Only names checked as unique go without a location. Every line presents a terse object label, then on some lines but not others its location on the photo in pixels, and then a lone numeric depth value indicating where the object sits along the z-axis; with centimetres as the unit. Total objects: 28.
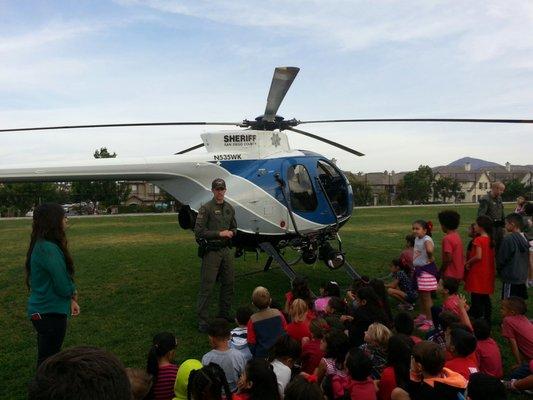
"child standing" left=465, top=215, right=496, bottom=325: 673
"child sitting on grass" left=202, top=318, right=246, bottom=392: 437
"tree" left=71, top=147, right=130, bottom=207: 4831
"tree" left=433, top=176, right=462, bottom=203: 8881
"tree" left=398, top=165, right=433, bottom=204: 8019
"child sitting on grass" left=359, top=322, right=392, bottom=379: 455
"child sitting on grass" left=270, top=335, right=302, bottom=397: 416
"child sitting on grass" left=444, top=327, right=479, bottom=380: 426
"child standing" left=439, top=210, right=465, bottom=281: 678
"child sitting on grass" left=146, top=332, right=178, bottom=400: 411
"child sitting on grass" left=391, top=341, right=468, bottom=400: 358
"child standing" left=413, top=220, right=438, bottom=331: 705
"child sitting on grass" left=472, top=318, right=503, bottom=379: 481
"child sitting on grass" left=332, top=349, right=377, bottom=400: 384
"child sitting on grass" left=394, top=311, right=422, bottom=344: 500
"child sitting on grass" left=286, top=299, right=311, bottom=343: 526
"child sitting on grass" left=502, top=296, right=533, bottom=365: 525
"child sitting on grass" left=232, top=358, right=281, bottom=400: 341
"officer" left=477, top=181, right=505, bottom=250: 958
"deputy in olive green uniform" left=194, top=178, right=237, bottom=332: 716
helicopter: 855
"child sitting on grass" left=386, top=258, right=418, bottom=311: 802
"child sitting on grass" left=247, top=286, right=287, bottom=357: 506
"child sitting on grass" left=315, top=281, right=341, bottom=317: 645
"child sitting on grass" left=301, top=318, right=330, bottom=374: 480
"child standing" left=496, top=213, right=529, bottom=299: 683
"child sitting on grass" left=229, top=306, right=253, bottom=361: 515
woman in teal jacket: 435
